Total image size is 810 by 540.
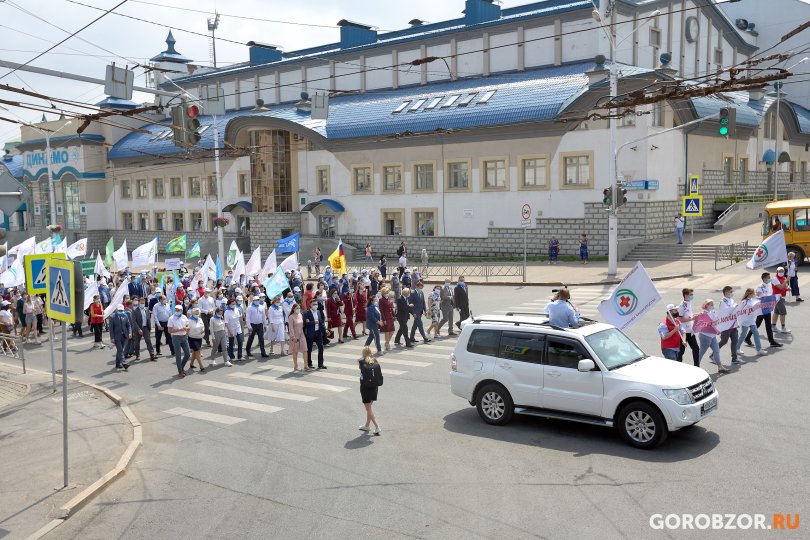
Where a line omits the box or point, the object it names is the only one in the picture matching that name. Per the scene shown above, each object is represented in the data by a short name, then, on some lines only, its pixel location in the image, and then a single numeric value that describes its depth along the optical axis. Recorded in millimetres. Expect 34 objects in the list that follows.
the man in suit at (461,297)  20766
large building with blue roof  38188
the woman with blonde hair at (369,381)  11484
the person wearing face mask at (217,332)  17719
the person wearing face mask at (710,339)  14188
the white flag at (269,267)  24756
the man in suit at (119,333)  18297
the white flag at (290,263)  25447
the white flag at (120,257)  31092
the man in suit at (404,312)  18906
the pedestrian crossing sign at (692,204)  27641
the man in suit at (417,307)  19422
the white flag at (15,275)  24547
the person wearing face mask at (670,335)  13094
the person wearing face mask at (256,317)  18597
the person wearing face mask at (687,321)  14000
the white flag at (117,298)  19609
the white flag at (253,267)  26078
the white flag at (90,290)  22984
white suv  10211
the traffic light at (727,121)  20702
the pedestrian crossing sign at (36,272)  16031
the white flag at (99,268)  27334
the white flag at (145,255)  29062
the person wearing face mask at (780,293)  17047
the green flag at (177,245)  34375
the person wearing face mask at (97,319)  21594
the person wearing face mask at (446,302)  20109
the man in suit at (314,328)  17016
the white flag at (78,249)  30203
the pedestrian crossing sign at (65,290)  9875
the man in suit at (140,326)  19203
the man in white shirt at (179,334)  16812
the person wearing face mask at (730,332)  14809
